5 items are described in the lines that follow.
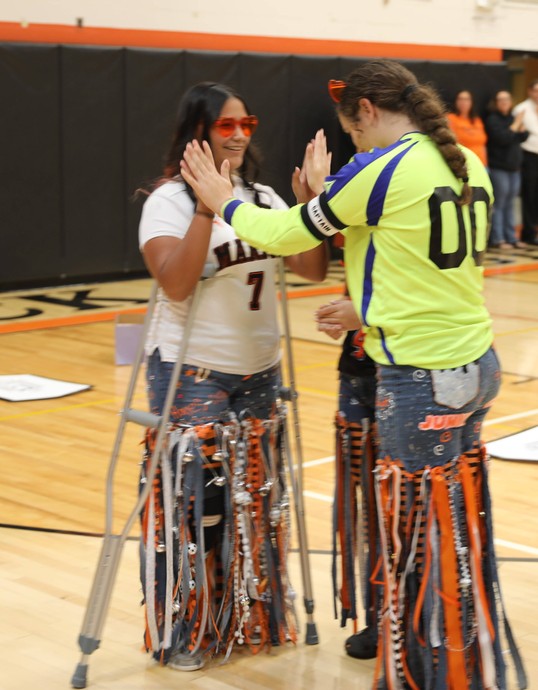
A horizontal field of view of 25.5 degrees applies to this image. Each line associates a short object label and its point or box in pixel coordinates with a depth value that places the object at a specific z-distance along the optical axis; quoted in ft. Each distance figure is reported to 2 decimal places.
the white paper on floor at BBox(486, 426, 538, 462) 18.48
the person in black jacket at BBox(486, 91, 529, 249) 45.98
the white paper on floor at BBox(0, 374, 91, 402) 22.31
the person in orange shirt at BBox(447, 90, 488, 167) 44.50
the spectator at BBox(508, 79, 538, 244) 47.37
